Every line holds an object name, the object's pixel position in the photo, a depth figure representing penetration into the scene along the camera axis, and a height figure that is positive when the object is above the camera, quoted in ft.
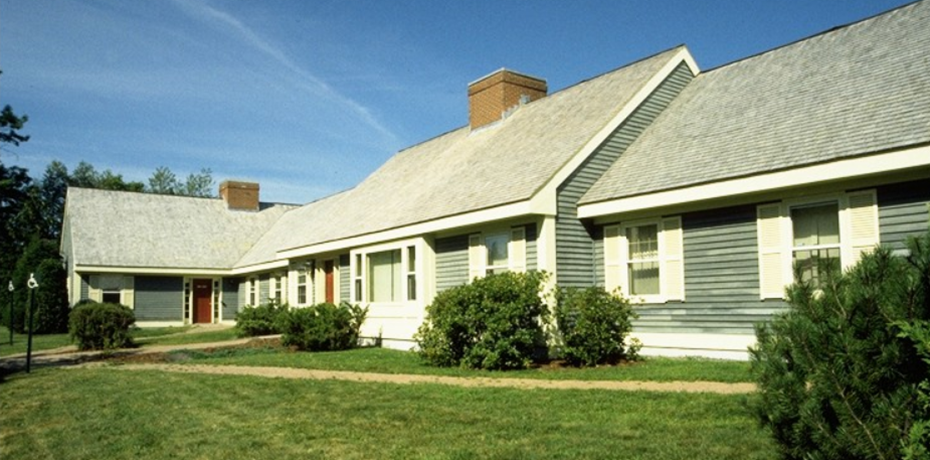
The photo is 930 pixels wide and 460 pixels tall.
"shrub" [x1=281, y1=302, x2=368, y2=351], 65.26 -3.59
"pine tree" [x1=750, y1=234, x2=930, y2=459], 13.73 -1.59
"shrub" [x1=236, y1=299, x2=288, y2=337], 88.28 -4.01
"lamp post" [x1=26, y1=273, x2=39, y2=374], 49.29 +0.05
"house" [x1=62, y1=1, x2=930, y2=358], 39.34 +5.60
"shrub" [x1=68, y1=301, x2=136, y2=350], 70.23 -3.45
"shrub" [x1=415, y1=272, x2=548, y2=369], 45.91 -2.54
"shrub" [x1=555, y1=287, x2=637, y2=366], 44.75 -2.63
